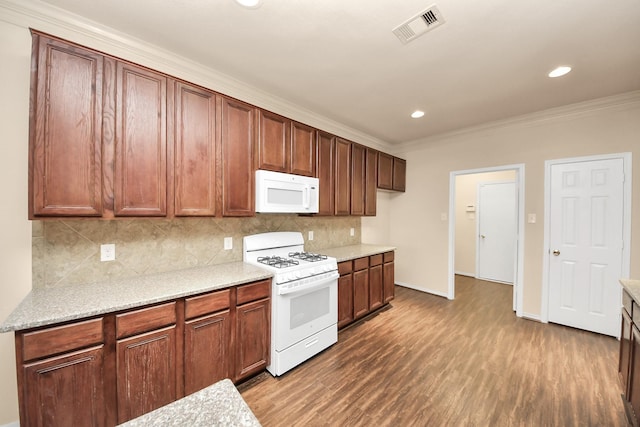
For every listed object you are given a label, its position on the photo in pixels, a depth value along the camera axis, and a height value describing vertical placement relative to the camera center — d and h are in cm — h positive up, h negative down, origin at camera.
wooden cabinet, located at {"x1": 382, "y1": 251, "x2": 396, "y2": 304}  363 -95
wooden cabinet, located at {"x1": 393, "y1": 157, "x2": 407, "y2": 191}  436 +71
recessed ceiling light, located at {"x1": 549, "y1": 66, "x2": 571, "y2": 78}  223 +133
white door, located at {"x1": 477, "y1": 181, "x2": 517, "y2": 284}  496 -37
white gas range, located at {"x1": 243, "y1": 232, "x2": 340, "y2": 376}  214 -82
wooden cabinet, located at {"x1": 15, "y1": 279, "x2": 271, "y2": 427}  126 -91
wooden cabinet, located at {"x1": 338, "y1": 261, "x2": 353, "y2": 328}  290 -99
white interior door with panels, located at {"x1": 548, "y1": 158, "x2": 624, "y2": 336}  282 -35
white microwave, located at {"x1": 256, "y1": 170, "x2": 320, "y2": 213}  236 +19
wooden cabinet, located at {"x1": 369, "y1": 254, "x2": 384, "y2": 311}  337 -100
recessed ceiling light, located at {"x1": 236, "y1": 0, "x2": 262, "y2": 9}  156 +134
